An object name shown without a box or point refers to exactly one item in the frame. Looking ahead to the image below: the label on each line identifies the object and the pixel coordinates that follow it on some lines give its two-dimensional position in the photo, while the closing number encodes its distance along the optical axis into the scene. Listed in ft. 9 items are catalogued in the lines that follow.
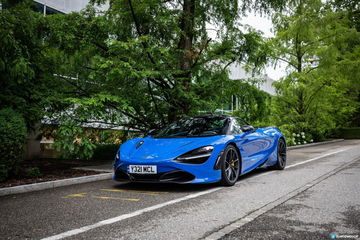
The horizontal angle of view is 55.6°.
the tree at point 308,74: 75.25
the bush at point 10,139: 19.49
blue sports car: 17.26
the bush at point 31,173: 22.48
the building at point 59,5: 50.49
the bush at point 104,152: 37.52
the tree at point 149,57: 25.35
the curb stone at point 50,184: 18.27
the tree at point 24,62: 20.86
